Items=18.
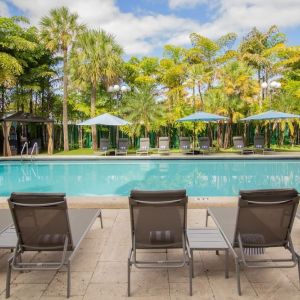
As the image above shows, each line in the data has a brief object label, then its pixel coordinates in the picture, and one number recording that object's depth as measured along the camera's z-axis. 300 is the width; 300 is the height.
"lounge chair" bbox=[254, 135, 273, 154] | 15.70
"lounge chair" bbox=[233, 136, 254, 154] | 15.65
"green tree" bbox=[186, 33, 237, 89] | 22.22
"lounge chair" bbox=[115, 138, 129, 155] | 16.09
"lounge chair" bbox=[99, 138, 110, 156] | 15.87
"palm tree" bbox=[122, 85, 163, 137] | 18.42
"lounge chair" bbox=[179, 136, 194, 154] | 15.96
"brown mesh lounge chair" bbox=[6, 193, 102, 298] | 2.79
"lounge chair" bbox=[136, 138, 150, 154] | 15.92
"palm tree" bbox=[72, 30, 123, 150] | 18.22
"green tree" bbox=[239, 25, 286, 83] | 23.44
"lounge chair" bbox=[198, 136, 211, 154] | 15.61
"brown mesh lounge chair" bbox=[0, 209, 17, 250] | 3.11
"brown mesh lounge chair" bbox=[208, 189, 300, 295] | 2.77
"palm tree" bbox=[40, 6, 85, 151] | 17.34
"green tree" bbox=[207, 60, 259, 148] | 18.06
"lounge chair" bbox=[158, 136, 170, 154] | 16.05
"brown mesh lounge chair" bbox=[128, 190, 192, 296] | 2.84
